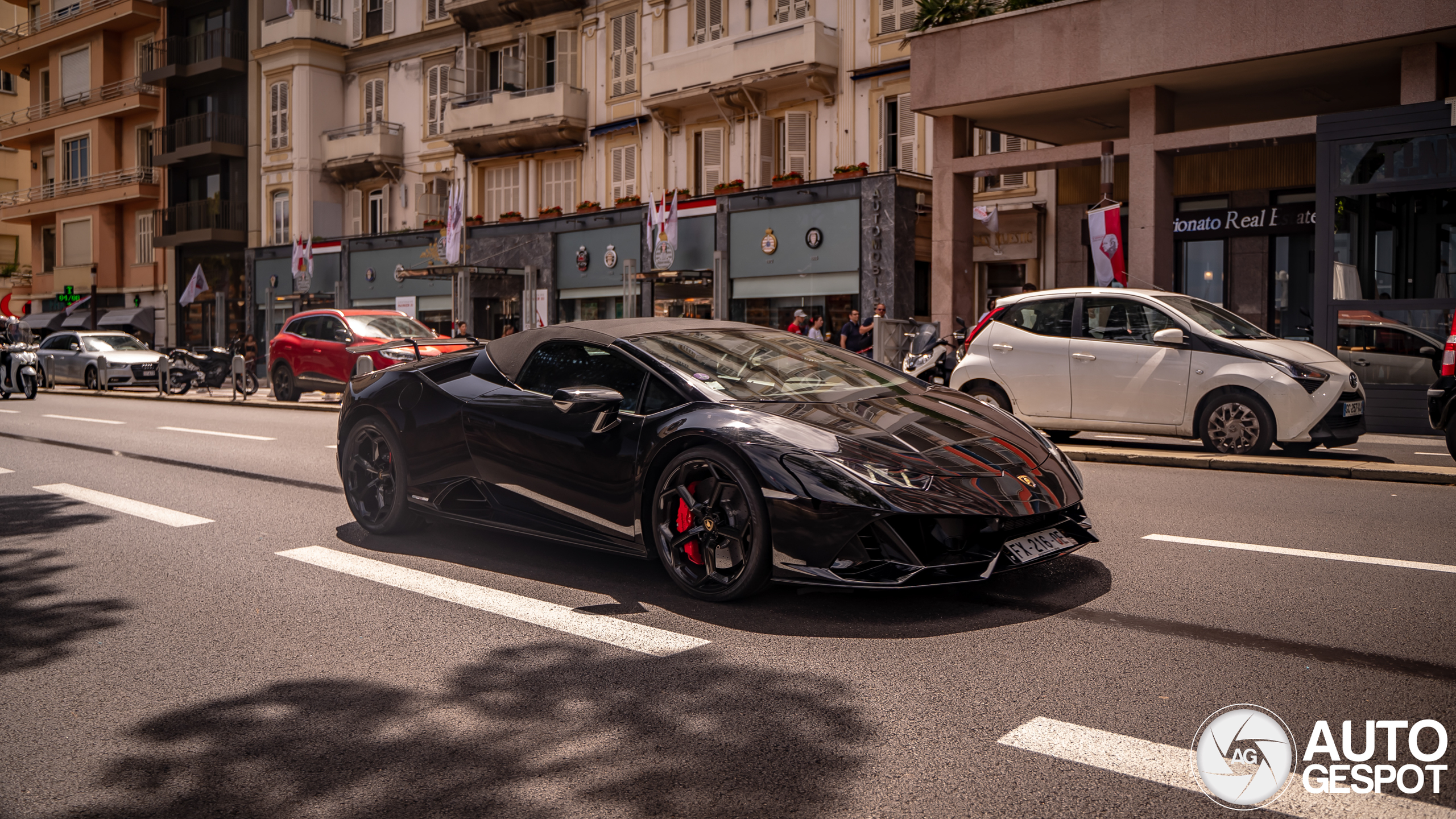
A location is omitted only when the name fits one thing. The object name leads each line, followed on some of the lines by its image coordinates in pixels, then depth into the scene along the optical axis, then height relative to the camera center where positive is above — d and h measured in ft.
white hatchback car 32.83 -0.08
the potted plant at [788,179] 84.43 +14.11
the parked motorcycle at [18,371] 78.23 +0.09
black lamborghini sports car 14.66 -1.26
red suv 66.28 +1.77
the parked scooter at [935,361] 47.52 +0.45
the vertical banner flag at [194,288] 121.80 +8.98
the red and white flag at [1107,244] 57.67 +6.36
